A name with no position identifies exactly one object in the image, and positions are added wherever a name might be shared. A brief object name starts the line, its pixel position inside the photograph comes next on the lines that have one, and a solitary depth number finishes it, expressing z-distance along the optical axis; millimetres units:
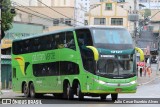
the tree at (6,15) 40125
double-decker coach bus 25547
